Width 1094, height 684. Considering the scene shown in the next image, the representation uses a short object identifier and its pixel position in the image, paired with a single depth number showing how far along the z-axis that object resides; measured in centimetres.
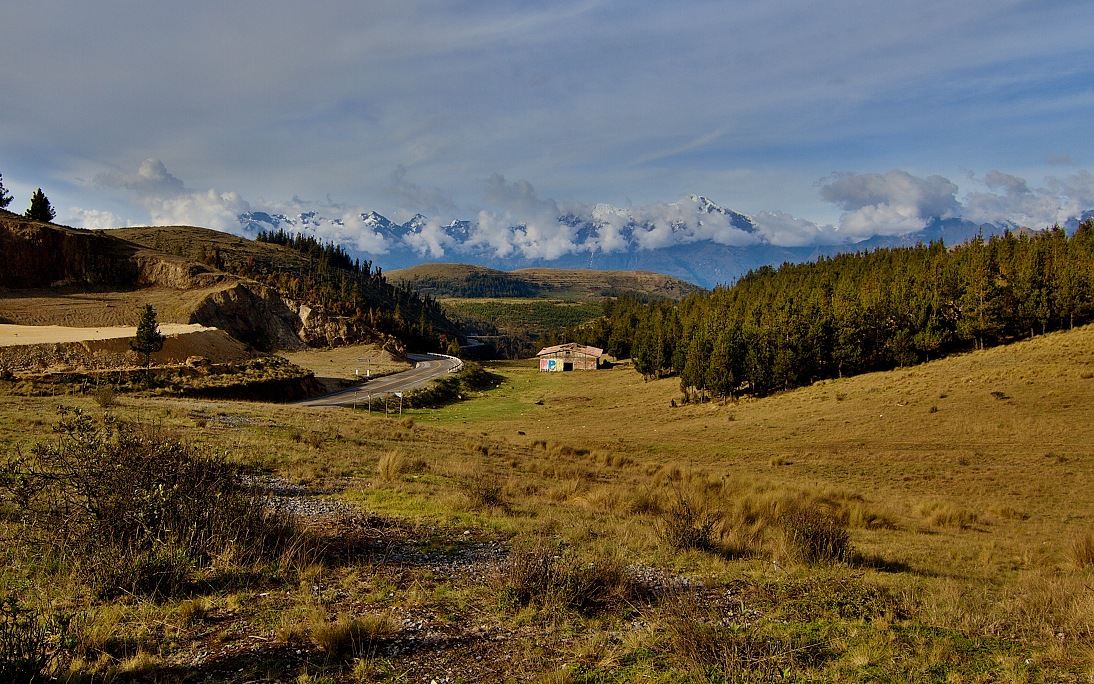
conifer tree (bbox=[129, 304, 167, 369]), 4181
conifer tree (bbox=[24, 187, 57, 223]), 8962
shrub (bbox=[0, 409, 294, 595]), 644
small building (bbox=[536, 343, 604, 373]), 11238
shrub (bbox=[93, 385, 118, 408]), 2113
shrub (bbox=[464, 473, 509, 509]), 1186
